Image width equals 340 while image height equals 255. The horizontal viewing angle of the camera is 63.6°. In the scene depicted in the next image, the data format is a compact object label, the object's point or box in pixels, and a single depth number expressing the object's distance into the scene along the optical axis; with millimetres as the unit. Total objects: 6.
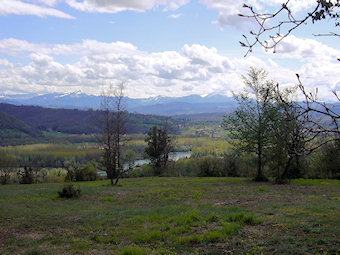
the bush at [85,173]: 42706
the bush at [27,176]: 36000
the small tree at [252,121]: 25375
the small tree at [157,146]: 47250
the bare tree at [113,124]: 25719
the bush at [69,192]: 17797
